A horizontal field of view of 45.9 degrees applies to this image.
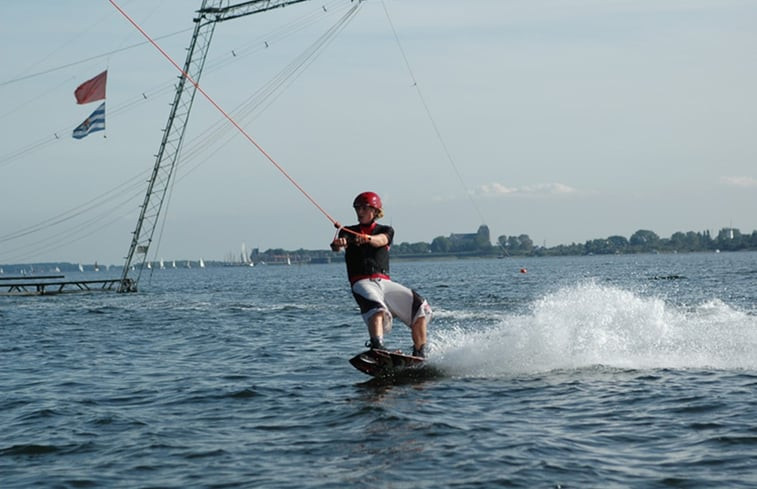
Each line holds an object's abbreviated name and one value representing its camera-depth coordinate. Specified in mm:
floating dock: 60294
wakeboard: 13750
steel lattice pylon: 57531
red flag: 53844
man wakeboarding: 13797
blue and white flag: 55094
